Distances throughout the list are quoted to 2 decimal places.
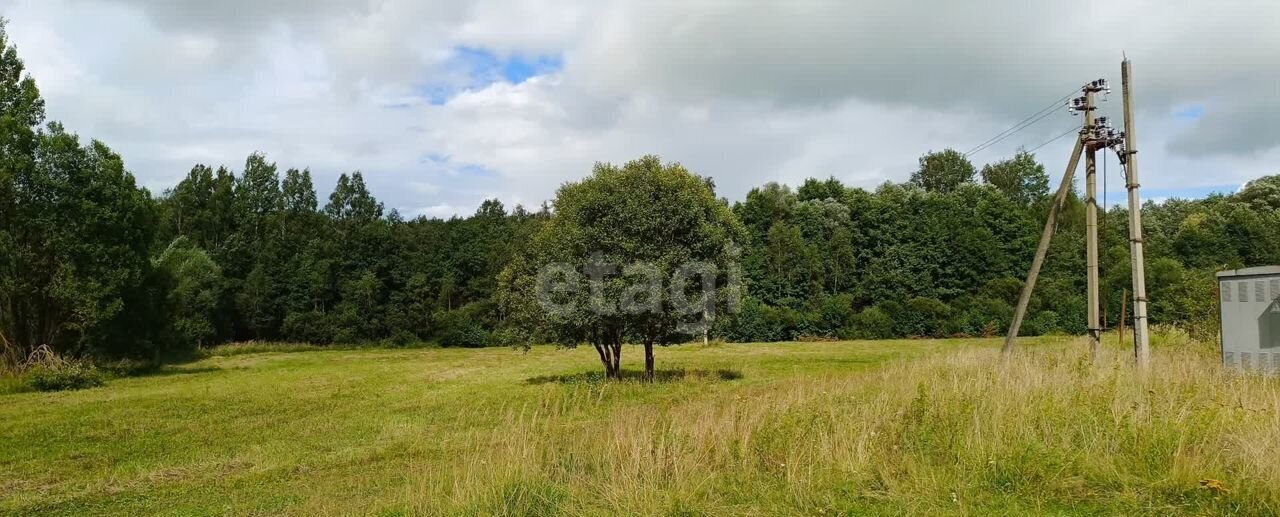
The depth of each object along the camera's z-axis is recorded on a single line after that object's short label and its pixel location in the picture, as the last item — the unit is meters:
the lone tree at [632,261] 19.00
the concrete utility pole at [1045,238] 15.94
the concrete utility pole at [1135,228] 13.62
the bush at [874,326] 46.94
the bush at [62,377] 22.58
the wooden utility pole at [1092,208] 15.62
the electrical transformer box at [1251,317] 12.59
